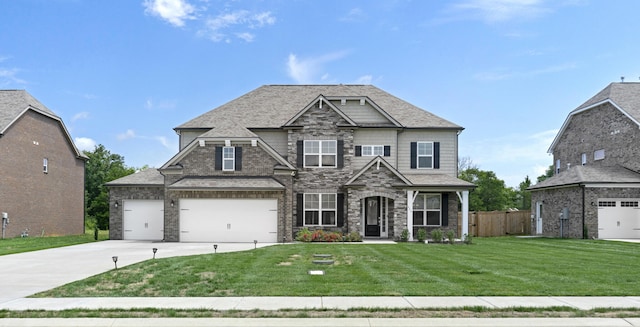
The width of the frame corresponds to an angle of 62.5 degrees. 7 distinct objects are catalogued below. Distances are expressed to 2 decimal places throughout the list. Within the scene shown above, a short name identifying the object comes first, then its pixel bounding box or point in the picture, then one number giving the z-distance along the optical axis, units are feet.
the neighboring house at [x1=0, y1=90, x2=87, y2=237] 95.91
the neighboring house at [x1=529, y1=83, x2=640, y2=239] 93.50
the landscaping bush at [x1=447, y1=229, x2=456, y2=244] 81.20
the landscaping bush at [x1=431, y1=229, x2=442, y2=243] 82.07
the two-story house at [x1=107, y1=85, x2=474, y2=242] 86.22
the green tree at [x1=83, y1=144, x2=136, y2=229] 187.35
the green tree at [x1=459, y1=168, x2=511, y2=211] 156.72
